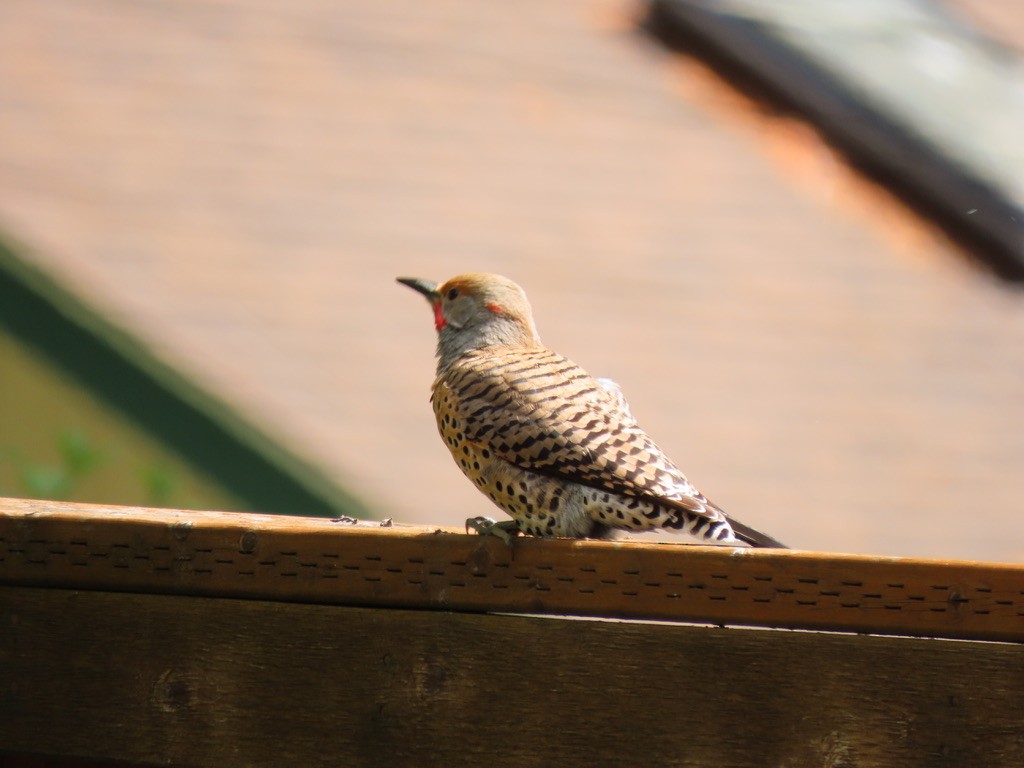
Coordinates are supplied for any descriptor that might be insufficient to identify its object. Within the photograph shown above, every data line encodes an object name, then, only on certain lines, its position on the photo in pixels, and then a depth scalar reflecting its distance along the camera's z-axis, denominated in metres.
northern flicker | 9.46
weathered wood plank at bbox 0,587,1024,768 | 9.07
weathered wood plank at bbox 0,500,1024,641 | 9.07
